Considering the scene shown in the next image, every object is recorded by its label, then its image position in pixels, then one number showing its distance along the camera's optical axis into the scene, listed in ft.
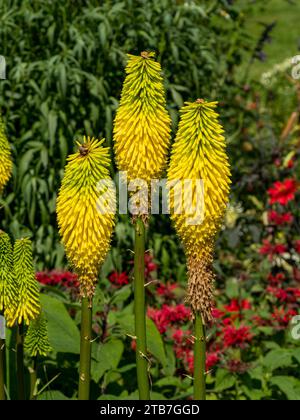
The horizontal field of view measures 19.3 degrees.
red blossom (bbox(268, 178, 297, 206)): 19.75
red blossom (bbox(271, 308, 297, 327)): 16.30
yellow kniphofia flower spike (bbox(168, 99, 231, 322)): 8.32
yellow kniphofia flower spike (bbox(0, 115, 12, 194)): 9.69
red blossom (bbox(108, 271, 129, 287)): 17.12
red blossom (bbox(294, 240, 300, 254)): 18.34
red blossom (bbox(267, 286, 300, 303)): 17.04
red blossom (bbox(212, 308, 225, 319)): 16.09
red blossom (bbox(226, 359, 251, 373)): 14.35
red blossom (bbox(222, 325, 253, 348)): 15.01
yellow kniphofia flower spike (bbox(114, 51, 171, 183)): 8.41
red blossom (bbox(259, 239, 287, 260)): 18.58
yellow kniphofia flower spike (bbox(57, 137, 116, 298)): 8.45
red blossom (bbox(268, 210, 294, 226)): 19.24
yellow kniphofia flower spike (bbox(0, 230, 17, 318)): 8.98
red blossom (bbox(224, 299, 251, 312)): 17.03
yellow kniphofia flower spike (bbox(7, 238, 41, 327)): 9.10
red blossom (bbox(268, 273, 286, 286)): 18.15
